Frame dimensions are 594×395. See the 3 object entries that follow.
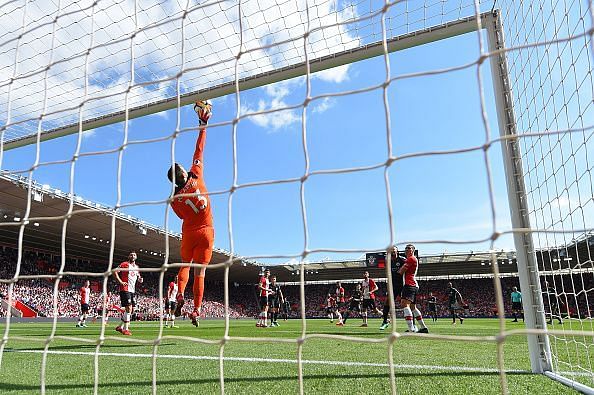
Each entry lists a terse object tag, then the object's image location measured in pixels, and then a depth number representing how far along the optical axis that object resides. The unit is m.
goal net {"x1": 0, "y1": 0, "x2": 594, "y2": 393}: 2.96
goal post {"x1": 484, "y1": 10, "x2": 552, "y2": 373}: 3.46
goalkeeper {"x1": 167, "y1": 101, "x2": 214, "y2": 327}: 4.85
